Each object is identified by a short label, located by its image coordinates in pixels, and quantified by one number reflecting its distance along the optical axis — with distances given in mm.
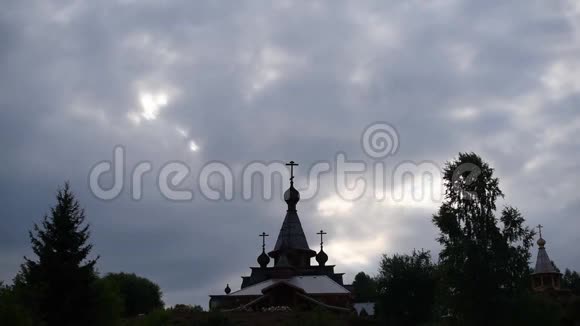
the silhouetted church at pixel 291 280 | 55031
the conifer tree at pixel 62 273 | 24438
